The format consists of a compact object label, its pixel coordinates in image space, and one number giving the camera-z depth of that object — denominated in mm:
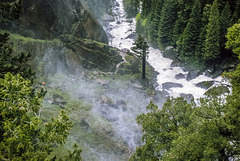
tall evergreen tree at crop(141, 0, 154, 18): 73375
